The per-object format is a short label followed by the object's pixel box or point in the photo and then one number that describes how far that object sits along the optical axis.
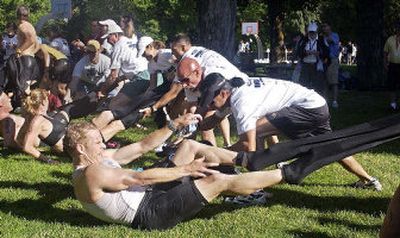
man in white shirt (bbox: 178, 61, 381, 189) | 5.56
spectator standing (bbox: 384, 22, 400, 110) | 12.92
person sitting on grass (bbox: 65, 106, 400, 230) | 4.73
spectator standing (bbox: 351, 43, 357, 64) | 52.44
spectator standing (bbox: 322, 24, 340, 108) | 14.03
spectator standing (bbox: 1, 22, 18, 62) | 14.49
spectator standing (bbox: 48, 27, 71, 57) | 16.21
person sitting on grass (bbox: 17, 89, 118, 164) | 8.02
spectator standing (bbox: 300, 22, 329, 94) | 13.87
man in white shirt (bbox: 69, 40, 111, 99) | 10.95
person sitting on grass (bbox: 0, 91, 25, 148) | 8.37
